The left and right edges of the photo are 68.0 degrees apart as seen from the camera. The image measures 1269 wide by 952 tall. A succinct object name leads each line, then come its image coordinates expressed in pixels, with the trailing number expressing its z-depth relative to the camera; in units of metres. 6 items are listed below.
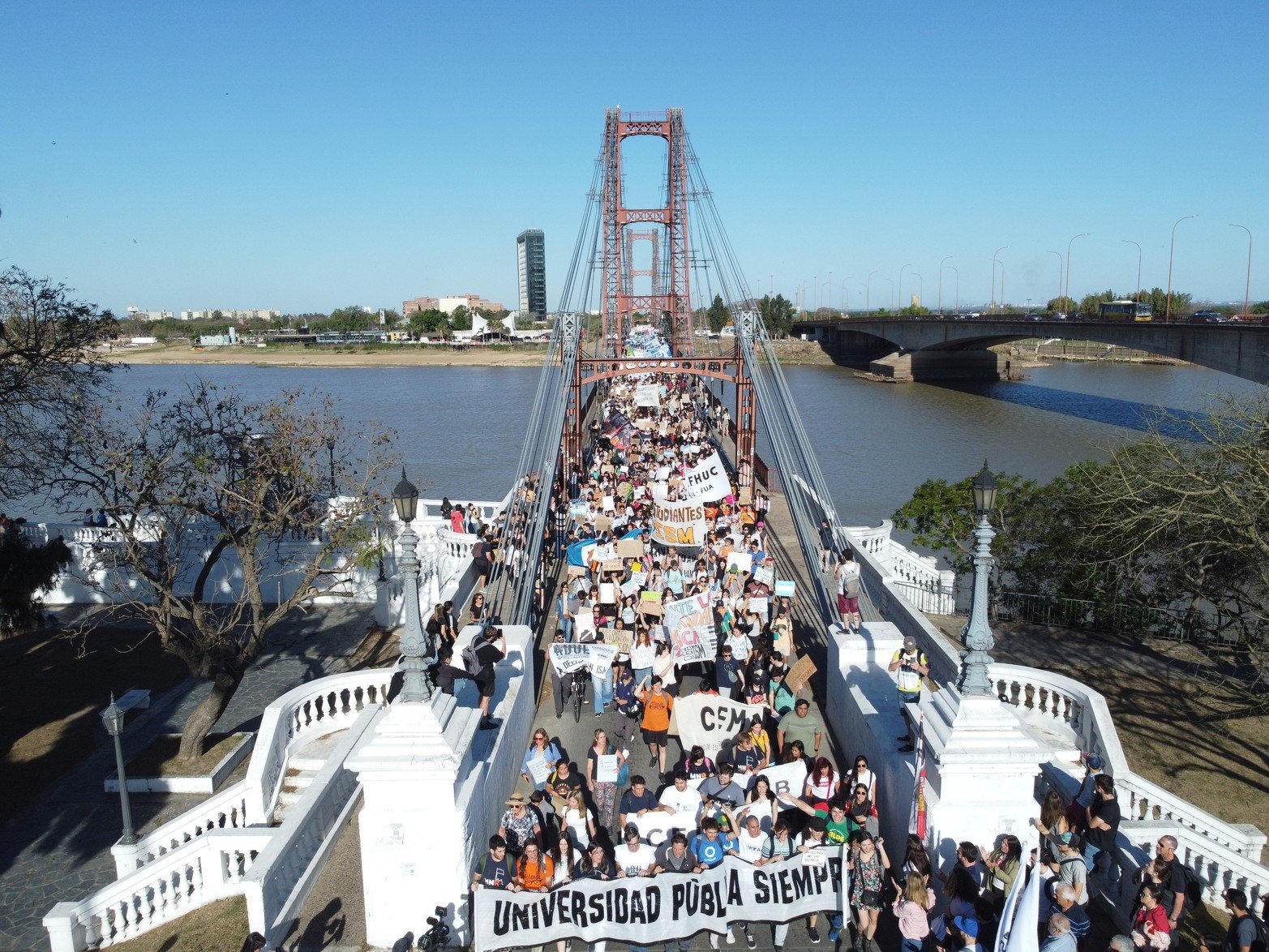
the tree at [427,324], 157.50
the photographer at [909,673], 7.93
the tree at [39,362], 13.38
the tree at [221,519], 12.34
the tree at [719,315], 95.75
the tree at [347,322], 167.88
